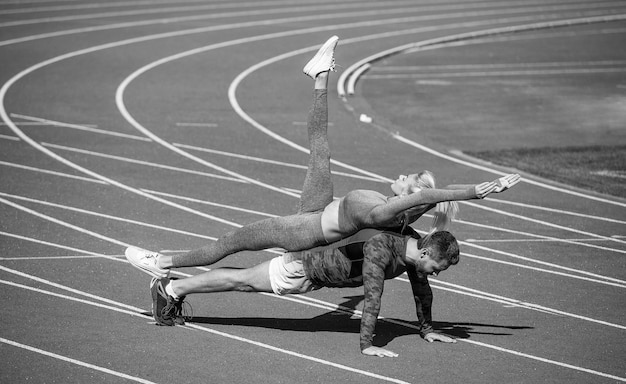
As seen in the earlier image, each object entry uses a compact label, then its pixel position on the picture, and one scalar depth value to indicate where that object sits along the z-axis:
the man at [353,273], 15.08
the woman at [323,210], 14.44
